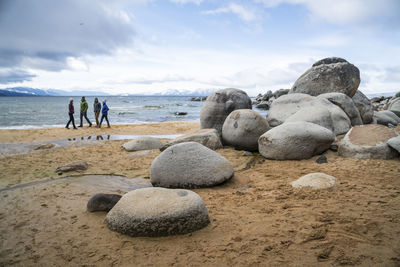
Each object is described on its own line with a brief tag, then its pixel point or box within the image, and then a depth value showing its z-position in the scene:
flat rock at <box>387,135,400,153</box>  5.26
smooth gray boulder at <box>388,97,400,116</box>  15.52
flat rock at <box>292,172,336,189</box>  4.18
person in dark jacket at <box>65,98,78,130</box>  14.41
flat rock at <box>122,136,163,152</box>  8.68
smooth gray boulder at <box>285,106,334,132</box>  7.58
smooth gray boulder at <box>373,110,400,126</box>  12.23
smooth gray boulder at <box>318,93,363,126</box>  9.55
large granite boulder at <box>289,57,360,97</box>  12.12
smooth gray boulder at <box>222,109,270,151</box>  7.67
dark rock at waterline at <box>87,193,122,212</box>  3.86
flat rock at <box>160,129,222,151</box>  7.75
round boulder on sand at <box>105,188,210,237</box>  3.04
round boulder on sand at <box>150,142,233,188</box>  4.80
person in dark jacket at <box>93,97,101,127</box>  15.43
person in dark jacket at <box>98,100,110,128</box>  15.00
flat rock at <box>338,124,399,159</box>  5.42
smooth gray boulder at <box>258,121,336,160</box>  6.11
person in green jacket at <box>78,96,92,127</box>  15.04
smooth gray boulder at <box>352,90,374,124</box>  11.60
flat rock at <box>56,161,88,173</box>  6.06
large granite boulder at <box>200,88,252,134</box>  9.44
